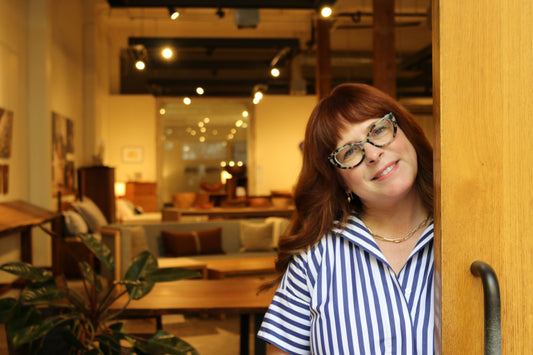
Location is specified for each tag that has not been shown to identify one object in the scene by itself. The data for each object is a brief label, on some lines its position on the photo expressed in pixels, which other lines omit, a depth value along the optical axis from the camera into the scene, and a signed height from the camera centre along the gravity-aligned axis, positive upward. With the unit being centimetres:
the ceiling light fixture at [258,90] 1159 +169
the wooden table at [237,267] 642 -110
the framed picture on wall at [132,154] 1429 +46
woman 125 -17
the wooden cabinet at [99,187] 1095 -27
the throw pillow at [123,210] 1209 -81
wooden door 79 +1
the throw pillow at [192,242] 762 -95
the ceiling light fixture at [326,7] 630 +183
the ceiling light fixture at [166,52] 875 +184
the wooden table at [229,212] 990 -71
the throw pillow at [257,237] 803 -92
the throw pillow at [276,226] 786 -75
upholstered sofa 766 -91
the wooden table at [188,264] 679 -111
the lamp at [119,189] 1309 -38
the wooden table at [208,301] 326 -78
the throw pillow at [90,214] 902 -67
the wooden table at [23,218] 516 -45
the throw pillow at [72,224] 827 -74
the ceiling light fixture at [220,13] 784 +221
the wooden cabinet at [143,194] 1402 -54
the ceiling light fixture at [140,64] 954 +183
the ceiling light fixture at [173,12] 683 +193
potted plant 250 -65
